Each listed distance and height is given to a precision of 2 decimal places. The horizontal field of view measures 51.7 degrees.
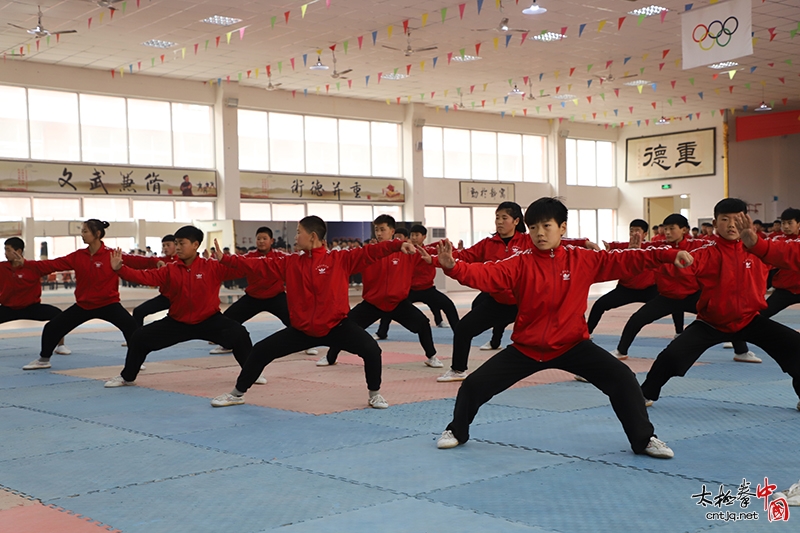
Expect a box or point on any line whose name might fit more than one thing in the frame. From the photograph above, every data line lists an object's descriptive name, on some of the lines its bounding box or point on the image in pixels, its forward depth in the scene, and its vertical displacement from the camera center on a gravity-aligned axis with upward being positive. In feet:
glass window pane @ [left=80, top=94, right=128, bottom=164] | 63.62 +8.04
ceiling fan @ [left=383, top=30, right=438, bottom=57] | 54.87 +11.88
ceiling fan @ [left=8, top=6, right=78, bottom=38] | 45.70 +11.32
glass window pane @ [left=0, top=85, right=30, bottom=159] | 59.57 +8.09
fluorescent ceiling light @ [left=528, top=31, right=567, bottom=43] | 55.26 +12.55
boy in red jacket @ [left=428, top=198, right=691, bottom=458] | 15.16 -1.47
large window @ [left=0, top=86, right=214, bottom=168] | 60.39 +8.07
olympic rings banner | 37.14 +8.67
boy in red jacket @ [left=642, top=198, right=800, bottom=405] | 18.02 -2.05
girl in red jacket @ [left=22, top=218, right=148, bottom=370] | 28.66 -1.98
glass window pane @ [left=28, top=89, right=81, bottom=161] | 61.16 +8.15
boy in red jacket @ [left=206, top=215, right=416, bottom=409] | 20.29 -1.99
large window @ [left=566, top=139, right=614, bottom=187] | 97.55 +7.16
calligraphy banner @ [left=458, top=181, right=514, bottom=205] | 87.25 +3.47
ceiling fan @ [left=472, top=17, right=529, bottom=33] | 47.21 +11.49
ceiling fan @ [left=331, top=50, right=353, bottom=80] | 59.78 +11.36
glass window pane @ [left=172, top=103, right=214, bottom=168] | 68.44 +8.04
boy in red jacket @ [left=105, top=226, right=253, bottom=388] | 23.79 -2.19
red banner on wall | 78.59 +9.08
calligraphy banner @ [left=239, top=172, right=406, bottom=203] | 71.61 +3.69
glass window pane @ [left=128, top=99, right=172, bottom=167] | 66.08 +8.04
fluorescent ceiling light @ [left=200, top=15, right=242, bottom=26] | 49.90 +12.74
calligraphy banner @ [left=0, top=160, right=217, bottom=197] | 59.72 +4.09
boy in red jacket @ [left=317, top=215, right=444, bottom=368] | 27.04 -2.30
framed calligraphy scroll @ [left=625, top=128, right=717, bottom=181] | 91.50 +7.50
